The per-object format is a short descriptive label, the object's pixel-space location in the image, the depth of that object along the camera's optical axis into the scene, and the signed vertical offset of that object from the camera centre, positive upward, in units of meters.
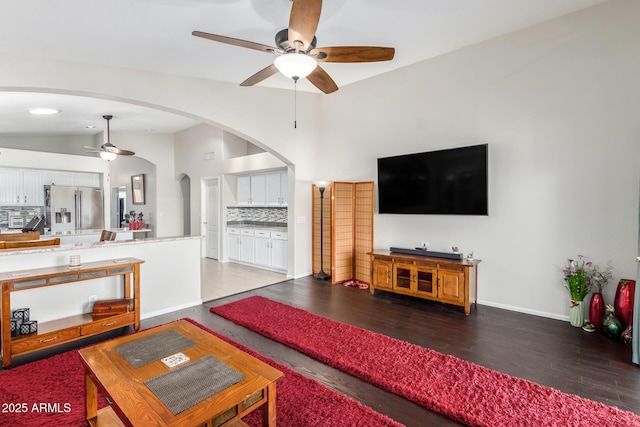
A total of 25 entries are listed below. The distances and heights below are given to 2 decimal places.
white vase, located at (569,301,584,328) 3.53 -1.19
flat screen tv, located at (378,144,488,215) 4.22 +0.37
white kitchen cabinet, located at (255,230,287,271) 6.38 -0.85
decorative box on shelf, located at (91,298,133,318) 3.31 -1.04
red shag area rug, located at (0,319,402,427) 2.04 -1.35
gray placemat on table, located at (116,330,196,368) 1.96 -0.91
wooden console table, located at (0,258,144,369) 2.70 -0.96
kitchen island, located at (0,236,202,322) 3.15 -0.82
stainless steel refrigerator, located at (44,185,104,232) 6.98 +0.02
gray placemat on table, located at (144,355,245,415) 1.55 -0.92
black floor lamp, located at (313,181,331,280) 5.70 -0.55
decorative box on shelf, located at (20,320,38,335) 2.86 -1.07
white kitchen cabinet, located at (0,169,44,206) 6.48 +0.46
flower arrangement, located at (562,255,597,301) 3.49 -0.78
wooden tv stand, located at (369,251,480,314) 4.05 -0.95
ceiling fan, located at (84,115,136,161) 6.18 +1.13
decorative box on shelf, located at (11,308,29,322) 2.86 -0.95
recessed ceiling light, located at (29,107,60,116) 5.37 +1.69
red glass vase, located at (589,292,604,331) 3.40 -1.10
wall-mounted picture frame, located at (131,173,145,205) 8.88 +0.56
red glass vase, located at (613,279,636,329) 3.20 -0.96
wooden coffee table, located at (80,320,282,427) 1.47 -0.93
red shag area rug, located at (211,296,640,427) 2.07 -1.34
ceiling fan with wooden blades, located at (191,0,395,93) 2.15 +1.30
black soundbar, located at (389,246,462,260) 4.25 -0.64
